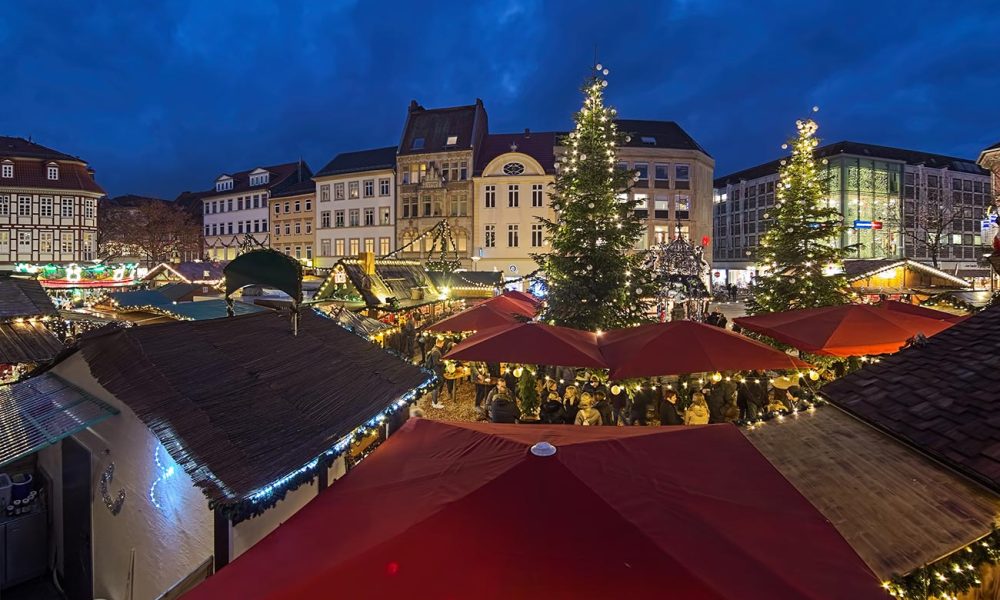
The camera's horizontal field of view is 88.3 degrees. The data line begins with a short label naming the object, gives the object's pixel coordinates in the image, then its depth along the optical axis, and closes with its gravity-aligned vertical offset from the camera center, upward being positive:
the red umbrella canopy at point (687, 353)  8.58 -0.90
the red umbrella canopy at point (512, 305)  16.17 -0.08
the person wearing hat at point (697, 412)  9.17 -1.99
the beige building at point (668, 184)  45.50 +10.53
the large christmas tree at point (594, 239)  15.00 +1.88
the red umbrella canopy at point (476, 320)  13.69 -0.47
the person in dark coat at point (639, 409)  9.72 -2.05
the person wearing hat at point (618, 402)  9.76 -2.06
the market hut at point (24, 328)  9.16 -0.43
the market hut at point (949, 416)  3.15 -0.97
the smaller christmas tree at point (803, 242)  17.34 +2.04
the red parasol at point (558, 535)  2.22 -1.14
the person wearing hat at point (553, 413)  9.34 -2.02
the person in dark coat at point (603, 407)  9.28 -1.91
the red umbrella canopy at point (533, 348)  9.07 -0.84
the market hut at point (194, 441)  3.49 -1.02
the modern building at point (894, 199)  55.97 +11.88
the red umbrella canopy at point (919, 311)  11.50 -0.23
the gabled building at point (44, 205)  46.59 +9.30
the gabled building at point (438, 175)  44.31 +11.20
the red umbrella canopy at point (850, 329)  9.91 -0.58
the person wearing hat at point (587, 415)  8.81 -1.94
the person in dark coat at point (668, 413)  8.86 -1.92
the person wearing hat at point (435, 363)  13.45 -1.60
